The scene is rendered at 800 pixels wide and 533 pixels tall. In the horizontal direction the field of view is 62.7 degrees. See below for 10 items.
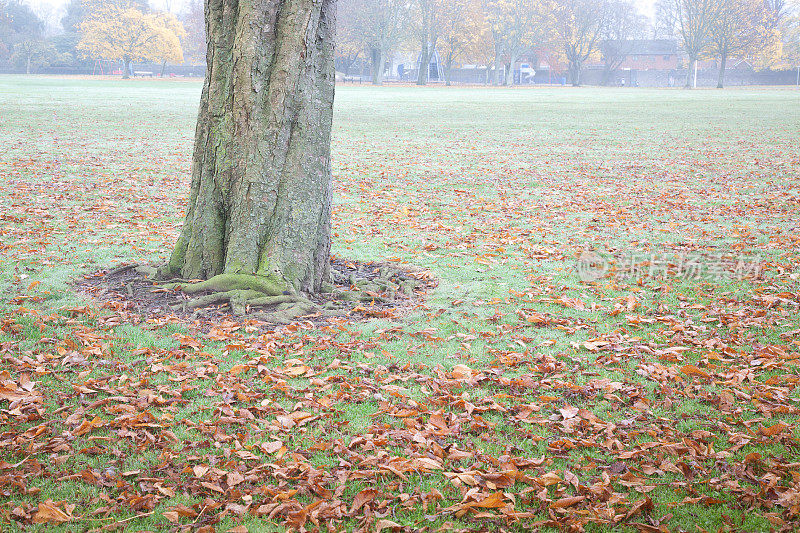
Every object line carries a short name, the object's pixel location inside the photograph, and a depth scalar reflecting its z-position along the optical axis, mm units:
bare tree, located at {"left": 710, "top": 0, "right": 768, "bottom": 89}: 71062
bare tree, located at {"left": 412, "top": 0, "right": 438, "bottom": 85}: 70000
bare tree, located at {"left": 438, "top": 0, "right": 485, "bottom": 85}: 71938
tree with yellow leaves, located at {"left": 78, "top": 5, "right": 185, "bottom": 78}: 72500
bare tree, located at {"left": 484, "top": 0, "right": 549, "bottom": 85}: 74375
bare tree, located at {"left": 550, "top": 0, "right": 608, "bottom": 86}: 80562
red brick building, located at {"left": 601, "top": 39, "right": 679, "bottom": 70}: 104688
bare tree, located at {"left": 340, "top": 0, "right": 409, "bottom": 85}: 68125
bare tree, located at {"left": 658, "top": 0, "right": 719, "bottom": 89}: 72250
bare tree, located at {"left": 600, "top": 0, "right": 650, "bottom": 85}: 88062
